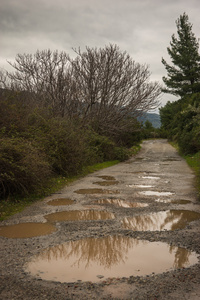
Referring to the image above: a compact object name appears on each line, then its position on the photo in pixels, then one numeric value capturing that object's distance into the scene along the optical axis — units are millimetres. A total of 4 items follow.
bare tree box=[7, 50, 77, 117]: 23703
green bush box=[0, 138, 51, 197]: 9032
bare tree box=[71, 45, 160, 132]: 23172
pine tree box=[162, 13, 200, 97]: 38688
